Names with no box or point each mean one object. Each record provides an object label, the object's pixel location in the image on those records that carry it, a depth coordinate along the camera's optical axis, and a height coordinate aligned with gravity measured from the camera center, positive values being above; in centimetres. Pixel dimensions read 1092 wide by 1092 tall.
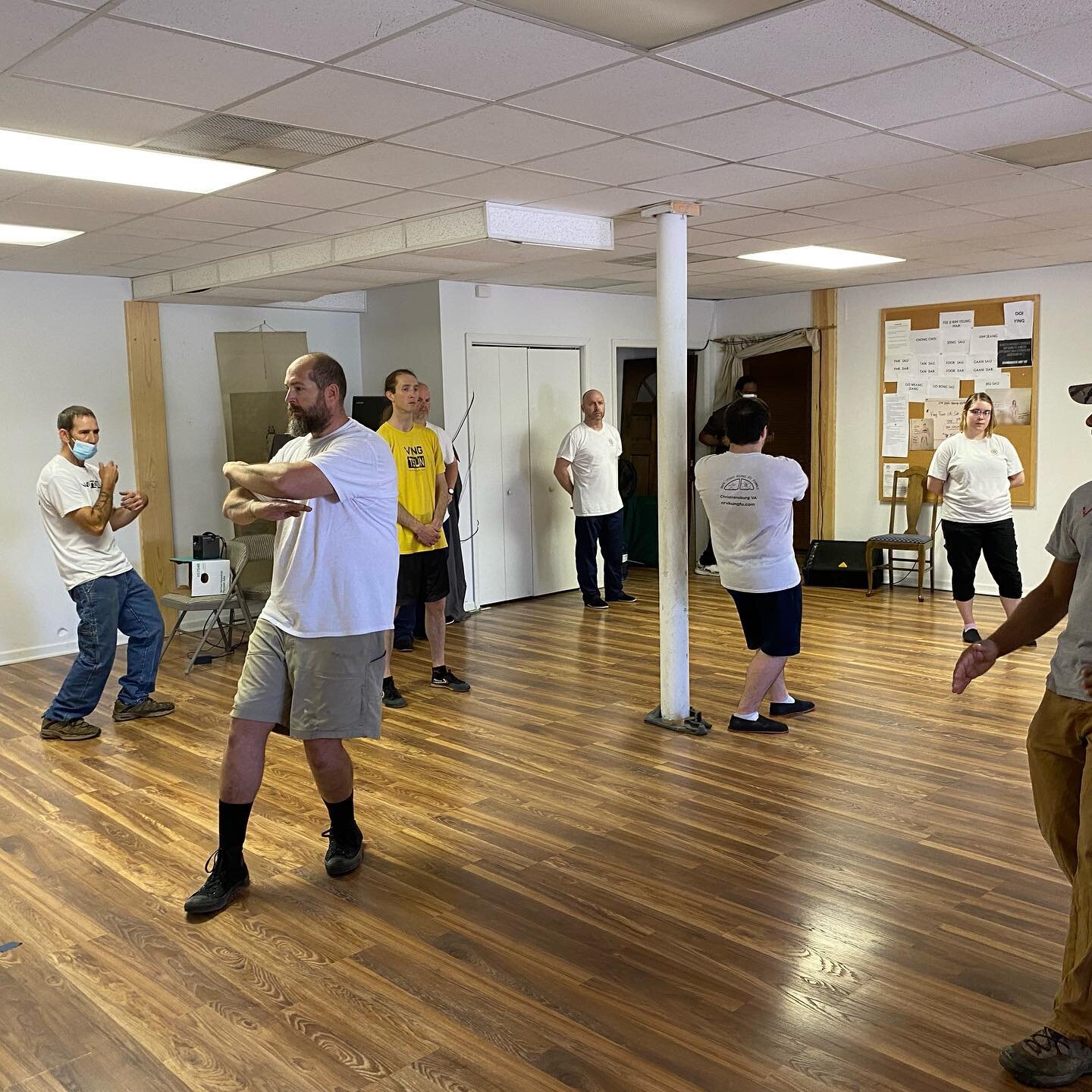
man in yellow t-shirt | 556 -55
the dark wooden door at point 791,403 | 980 -14
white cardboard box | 711 -113
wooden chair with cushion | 855 -122
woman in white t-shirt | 669 -73
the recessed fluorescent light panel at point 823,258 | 727 +88
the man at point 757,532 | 480 -64
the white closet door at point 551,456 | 895 -50
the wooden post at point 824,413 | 945 -23
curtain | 962 +37
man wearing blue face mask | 516 -72
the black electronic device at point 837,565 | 914 -150
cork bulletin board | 839 +9
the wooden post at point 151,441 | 772 -26
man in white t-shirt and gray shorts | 334 -65
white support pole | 518 -40
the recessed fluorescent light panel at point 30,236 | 573 +92
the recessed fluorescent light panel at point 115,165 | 406 +95
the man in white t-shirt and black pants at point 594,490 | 850 -76
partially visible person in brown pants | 239 -92
